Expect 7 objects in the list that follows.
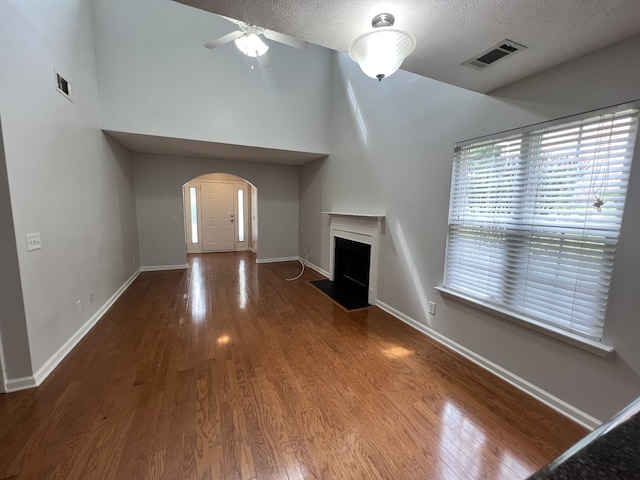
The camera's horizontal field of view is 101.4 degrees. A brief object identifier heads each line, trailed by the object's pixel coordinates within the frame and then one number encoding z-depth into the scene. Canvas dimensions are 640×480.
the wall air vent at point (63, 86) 2.26
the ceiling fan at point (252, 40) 2.88
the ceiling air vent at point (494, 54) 1.47
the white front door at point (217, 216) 6.92
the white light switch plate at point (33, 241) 1.82
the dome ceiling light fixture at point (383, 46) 1.26
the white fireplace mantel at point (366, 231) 3.39
